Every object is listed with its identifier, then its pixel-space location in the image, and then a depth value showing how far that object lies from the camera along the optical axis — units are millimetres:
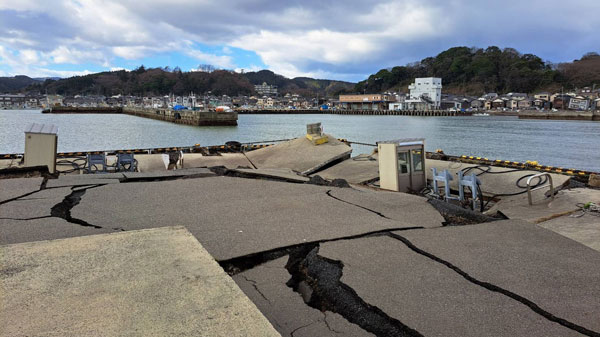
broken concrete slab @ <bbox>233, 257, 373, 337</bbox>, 2480
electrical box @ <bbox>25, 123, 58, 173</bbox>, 9438
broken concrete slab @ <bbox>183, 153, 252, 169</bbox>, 12516
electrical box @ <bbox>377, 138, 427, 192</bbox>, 9359
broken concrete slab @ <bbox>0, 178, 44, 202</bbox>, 5316
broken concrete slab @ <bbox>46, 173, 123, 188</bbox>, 6176
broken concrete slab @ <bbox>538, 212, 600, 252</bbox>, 5312
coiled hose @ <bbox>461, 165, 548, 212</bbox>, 8984
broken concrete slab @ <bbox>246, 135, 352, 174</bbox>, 13055
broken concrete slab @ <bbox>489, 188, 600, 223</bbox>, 7244
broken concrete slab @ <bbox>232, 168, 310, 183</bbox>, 7320
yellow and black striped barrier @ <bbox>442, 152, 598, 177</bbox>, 12692
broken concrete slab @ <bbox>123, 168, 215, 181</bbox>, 7082
